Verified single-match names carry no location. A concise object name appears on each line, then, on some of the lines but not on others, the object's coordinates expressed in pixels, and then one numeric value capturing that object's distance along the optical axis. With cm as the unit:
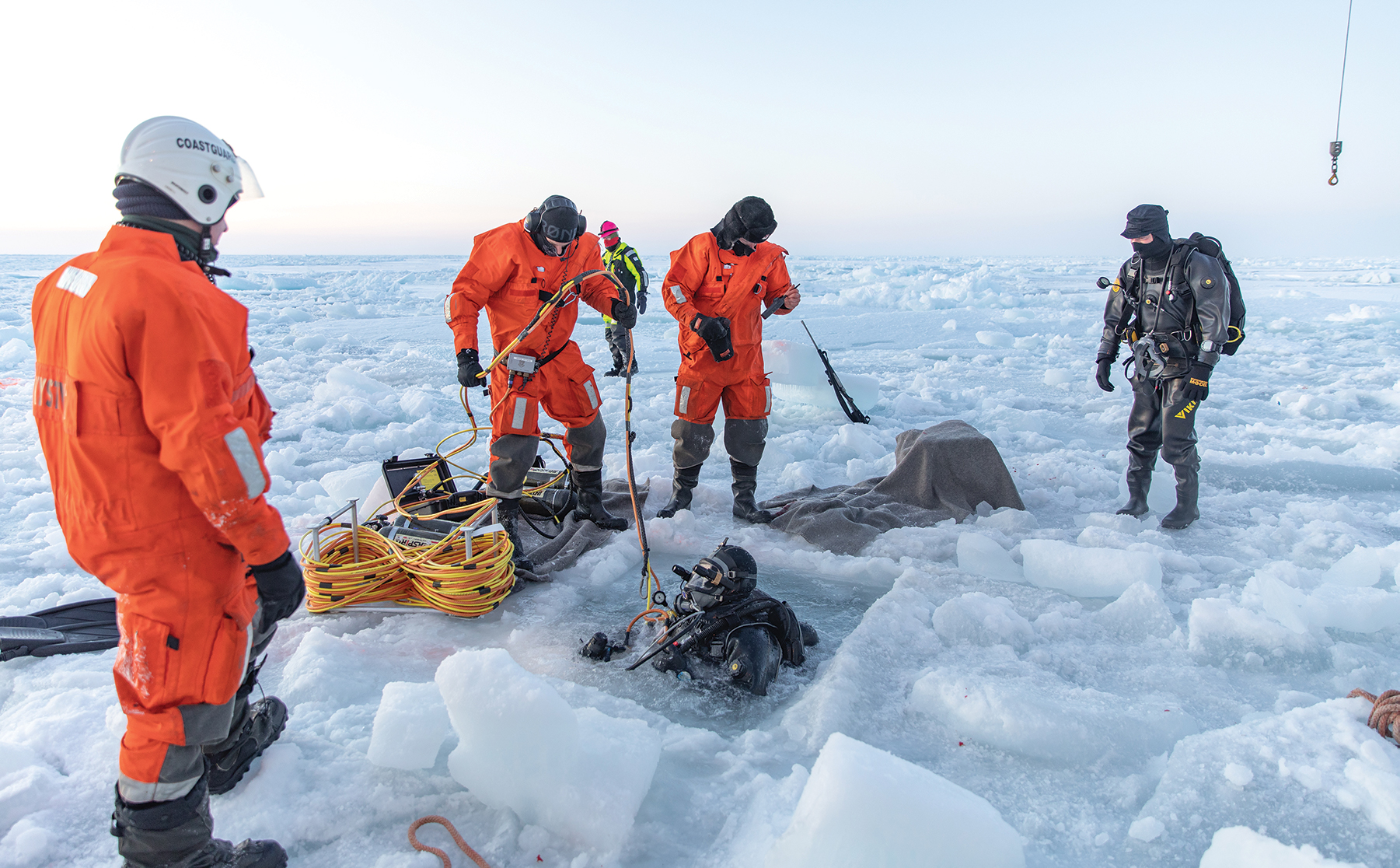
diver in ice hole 243
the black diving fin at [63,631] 253
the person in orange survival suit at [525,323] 354
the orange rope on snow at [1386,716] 201
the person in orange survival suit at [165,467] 137
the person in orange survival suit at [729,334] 394
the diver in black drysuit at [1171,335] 382
